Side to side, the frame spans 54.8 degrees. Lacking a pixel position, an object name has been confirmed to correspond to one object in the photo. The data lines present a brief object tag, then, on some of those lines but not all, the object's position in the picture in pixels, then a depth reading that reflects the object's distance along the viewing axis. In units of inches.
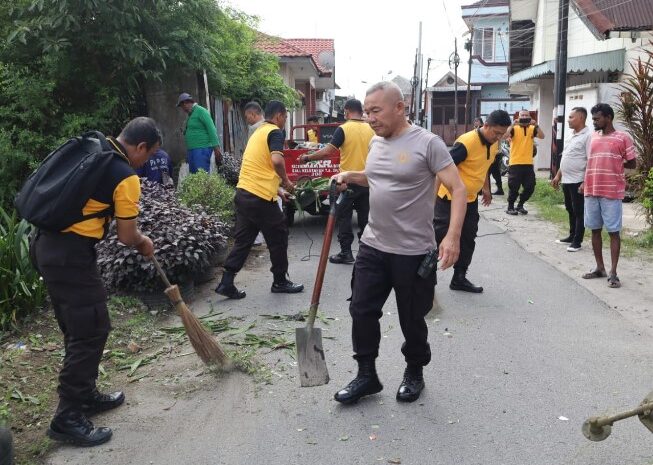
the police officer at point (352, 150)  282.5
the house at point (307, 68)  835.4
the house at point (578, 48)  523.2
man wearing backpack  132.9
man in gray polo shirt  140.6
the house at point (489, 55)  1535.4
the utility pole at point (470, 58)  1369.1
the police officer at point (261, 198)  242.7
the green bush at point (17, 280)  196.2
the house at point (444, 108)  1887.3
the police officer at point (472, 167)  230.8
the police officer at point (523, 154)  449.1
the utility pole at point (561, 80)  525.0
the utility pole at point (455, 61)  1550.0
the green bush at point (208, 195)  309.1
